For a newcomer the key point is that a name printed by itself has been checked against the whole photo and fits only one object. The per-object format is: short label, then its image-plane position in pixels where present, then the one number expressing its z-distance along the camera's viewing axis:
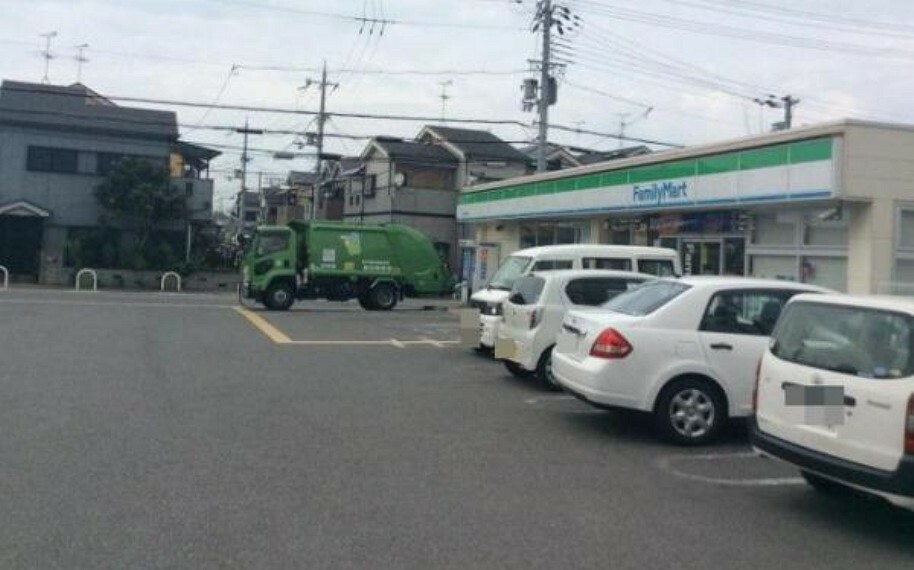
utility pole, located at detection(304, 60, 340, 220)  43.49
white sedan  8.37
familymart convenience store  14.65
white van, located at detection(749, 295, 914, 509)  5.51
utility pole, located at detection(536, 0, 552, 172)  31.03
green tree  38.34
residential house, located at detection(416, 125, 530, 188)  46.88
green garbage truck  26.55
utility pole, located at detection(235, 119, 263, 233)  65.12
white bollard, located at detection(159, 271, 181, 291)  39.26
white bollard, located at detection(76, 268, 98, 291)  37.03
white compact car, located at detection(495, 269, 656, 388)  11.15
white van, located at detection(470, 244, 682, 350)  14.45
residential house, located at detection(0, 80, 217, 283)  38.31
